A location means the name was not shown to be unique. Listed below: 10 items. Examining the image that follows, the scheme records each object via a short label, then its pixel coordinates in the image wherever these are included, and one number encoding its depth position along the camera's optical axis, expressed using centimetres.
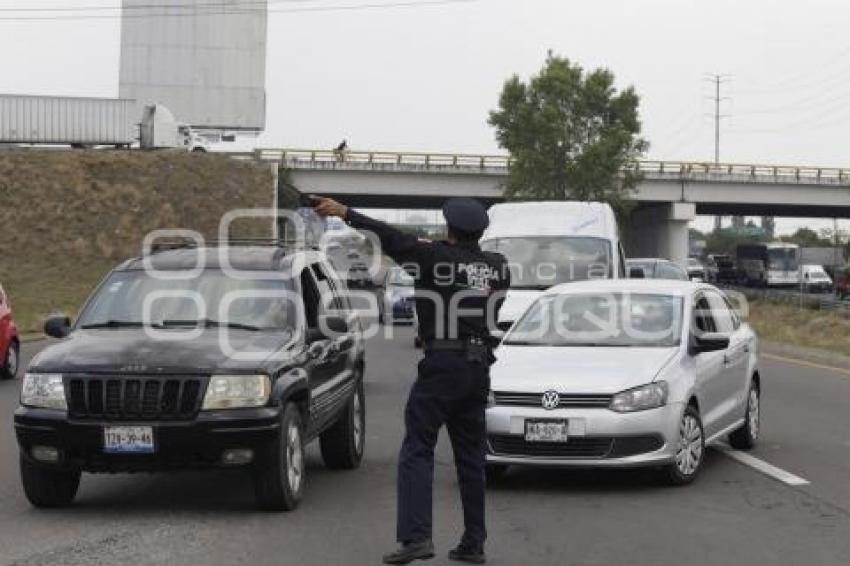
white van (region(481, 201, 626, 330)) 1712
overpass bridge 6275
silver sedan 835
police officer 618
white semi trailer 5441
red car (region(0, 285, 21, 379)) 1745
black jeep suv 722
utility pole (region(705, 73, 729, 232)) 11431
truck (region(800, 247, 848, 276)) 8831
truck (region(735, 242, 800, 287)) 7600
